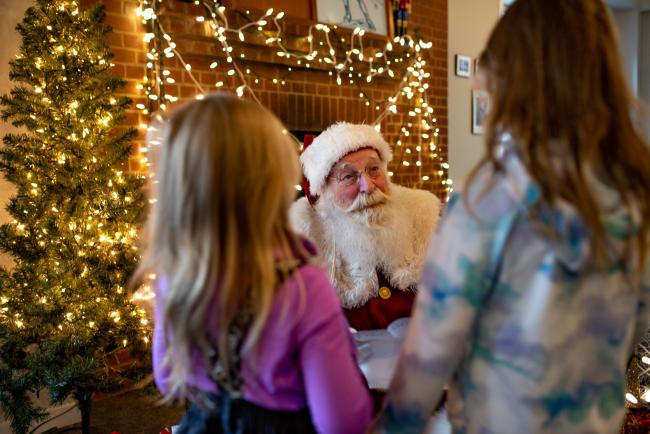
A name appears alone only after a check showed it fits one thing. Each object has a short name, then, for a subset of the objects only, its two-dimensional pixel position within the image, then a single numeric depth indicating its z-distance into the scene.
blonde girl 0.83
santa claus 2.09
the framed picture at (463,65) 5.08
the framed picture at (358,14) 3.85
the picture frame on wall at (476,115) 5.32
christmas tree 2.11
